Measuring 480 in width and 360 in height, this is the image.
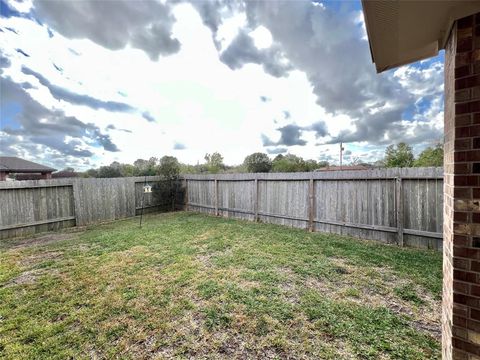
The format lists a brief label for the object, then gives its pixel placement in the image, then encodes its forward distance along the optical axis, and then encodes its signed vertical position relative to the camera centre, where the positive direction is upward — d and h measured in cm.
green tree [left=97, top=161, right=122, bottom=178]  2067 +42
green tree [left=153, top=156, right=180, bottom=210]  1062 -44
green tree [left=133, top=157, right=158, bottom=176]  1441 +70
